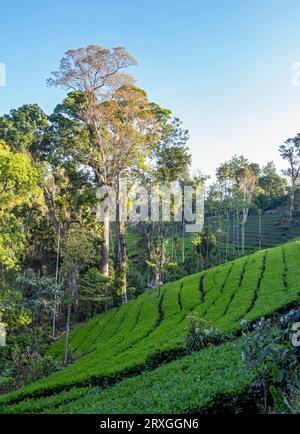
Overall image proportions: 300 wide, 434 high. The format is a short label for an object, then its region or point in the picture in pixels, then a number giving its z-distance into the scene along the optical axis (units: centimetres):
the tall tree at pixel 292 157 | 5222
